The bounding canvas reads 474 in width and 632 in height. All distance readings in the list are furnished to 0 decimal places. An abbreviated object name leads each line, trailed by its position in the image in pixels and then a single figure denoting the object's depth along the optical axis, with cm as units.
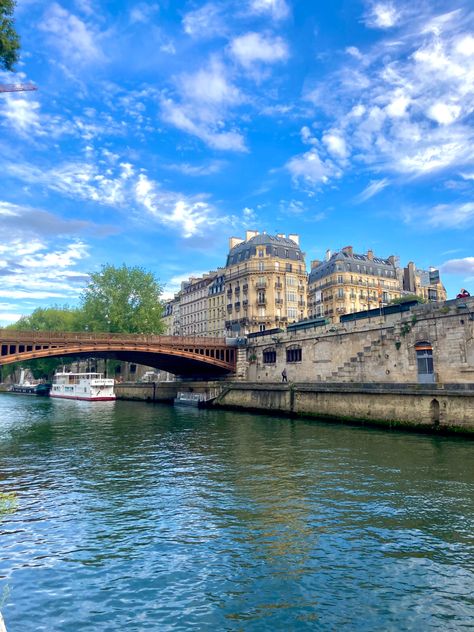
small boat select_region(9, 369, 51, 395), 8849
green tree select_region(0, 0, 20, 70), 1266
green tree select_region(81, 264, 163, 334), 6962
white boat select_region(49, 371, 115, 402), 6800
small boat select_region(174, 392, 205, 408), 5172
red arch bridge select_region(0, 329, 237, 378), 4341
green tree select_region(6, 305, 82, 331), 9100
